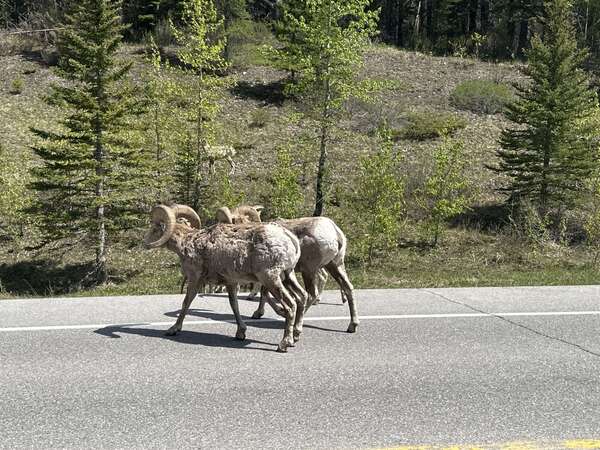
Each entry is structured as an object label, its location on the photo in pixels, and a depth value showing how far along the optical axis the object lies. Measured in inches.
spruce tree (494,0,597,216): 925.8
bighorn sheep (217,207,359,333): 321.4
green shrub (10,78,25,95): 1391.5
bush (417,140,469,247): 857.5
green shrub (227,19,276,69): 1590.8
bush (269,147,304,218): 823.1
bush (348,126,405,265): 803.4
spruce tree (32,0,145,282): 765.9
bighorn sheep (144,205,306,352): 287.3
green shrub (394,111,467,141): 1275.8
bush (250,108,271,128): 1301.7
